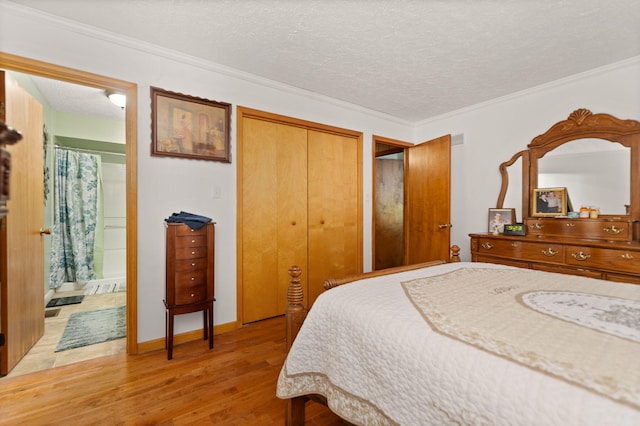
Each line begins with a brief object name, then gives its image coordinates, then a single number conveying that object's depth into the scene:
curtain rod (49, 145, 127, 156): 4.02
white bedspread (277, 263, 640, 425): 0.65
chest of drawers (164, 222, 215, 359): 2.18
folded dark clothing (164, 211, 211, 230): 2.23
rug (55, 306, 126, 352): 2.45
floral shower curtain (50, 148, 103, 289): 3.94
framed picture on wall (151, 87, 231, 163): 2.37
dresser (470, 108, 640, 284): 2.38
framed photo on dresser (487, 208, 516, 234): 3.22
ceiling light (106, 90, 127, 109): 2.98
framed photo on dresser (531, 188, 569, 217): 2.88
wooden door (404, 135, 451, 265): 3.56
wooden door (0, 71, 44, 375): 1.92
